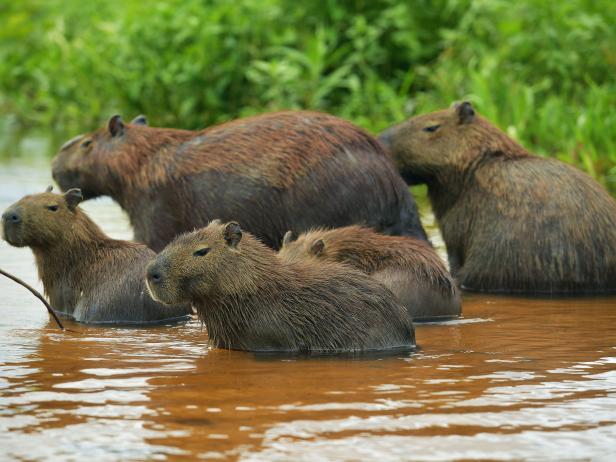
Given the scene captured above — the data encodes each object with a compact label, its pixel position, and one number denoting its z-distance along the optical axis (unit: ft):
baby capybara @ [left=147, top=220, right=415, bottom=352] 38.14
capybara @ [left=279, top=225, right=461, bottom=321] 43.55
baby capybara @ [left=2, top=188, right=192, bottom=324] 44.27
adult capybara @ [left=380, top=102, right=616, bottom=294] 49.78
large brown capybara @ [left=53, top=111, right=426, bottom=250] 49.47
